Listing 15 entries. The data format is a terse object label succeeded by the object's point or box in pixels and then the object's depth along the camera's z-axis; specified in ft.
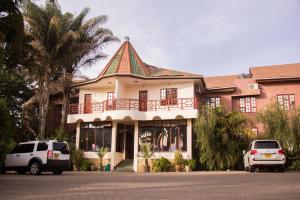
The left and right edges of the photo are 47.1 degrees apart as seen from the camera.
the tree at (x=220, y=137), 73.41
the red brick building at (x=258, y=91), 90.58
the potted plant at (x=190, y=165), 76.38
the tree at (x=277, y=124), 75.87
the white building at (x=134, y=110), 82.38
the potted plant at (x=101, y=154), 82.65
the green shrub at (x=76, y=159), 83.41
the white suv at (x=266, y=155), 58.44
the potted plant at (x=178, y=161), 77.10
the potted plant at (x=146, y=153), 78.62
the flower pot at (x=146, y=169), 77.83
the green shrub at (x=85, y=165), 82.24
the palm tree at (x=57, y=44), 81.76
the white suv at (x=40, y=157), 58.18
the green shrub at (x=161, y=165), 77.30
